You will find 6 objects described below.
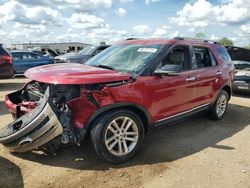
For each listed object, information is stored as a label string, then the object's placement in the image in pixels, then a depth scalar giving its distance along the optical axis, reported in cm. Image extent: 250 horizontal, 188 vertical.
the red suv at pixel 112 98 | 269
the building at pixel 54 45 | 4112
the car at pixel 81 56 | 1020
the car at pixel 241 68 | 723
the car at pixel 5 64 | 727
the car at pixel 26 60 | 1045
